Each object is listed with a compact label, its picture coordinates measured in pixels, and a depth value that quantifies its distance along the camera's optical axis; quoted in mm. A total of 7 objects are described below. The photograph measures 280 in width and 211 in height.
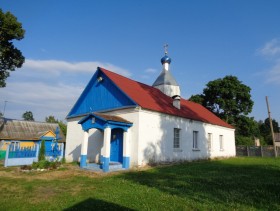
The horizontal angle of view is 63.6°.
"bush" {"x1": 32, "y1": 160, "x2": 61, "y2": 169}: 12919
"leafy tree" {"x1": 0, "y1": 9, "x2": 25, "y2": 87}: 17984
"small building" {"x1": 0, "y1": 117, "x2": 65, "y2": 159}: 21641
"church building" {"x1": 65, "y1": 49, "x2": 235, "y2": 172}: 13695
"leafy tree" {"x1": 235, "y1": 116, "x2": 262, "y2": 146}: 37356
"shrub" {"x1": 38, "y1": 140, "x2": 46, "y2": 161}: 14859
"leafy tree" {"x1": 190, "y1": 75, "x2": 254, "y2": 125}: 38406
